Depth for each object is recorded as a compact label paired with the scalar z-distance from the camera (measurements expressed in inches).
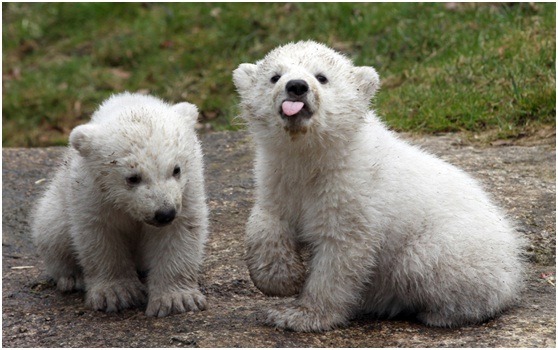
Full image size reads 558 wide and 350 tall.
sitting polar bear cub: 391.5
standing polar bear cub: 415.2
